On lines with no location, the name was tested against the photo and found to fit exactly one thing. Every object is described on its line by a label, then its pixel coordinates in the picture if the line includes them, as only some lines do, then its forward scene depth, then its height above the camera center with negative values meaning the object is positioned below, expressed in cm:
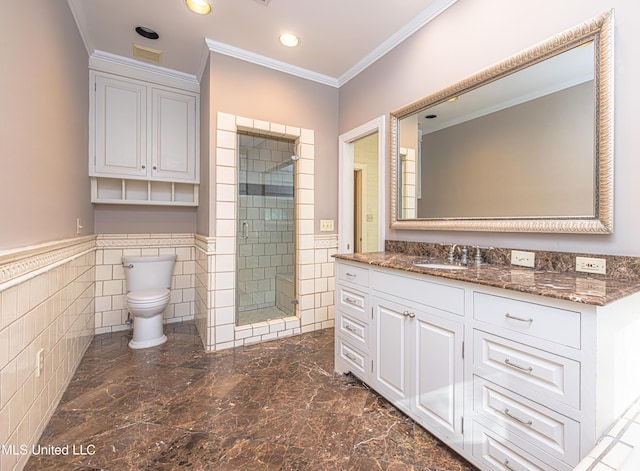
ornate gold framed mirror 132 +52
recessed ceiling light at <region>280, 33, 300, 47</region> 236 +161
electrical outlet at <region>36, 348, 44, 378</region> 144 -65
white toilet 253 -54
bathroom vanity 95 -49
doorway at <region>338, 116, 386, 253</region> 255 +56
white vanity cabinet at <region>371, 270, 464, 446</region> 134 -59
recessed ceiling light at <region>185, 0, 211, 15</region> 200 +160
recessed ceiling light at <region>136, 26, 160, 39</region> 230 +162
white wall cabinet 268 +93
